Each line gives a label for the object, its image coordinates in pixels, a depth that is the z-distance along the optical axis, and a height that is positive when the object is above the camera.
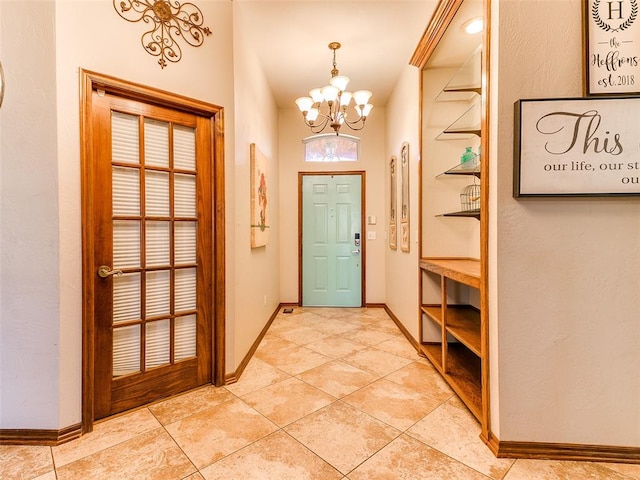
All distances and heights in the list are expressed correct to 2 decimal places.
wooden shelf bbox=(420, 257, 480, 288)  1.89 -0.25
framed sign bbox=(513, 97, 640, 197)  1.45 +0.43
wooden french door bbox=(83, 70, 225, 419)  1.84 -0.09
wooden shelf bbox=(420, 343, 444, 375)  2.46 -1.05
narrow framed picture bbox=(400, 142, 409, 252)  3.32 +0.39
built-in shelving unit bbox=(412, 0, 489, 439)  2.41 +0.40
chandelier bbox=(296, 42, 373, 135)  2.67 +1.29
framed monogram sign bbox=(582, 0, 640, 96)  1.45 +0.91
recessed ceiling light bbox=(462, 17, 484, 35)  2.26 +1.61
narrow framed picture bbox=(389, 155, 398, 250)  3.85 +0.42
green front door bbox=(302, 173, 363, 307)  4.70 -0.04
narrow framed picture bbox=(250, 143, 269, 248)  2.89 +0.39
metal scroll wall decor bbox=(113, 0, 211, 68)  1.88 +1.41
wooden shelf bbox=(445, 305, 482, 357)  1.97 -0.69
